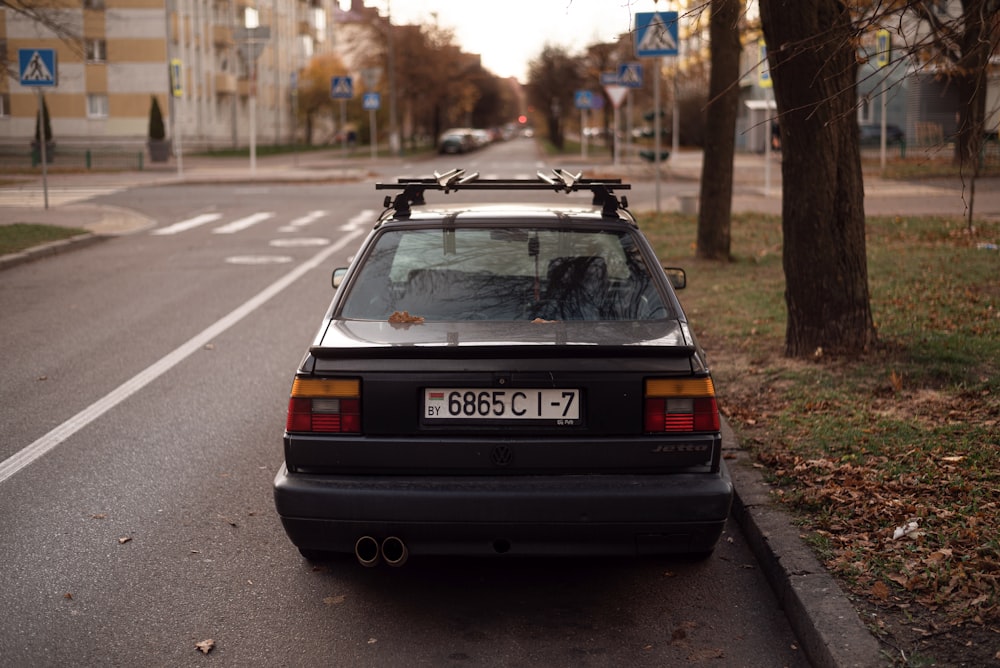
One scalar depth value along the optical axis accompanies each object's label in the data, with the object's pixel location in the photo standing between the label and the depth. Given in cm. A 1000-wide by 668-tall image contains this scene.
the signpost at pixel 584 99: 5062
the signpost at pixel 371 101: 4912
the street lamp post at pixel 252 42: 3759
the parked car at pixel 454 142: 7400
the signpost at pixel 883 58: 3075
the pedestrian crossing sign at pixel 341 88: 4297
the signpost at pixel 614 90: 2973
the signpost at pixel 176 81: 4334
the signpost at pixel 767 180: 2840
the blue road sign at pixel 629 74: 2572
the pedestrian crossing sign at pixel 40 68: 2189
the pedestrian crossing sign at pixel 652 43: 1667
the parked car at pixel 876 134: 5300
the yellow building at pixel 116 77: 6181
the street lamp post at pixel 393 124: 6562
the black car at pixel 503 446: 425
